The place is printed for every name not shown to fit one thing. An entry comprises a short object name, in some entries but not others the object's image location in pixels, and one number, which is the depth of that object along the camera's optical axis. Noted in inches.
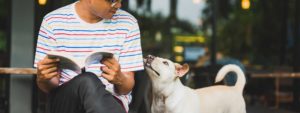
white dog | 131.2
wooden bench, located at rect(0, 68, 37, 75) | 160.4
